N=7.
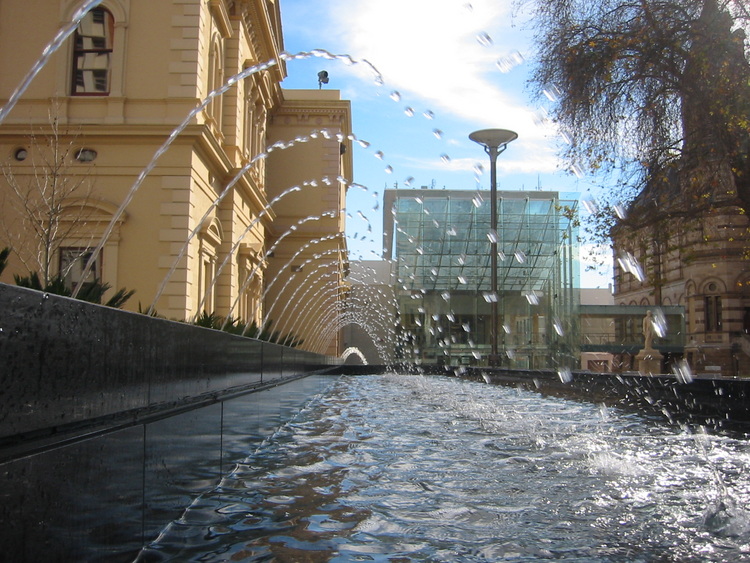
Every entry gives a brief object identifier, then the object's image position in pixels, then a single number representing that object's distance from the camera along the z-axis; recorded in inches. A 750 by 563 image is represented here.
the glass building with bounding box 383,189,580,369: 1550.9
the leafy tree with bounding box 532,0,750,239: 574.2
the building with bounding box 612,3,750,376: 568.1
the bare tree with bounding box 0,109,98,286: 732.0
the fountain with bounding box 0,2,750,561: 102.0
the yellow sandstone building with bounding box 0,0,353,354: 745.6
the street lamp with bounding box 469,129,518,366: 896.3
